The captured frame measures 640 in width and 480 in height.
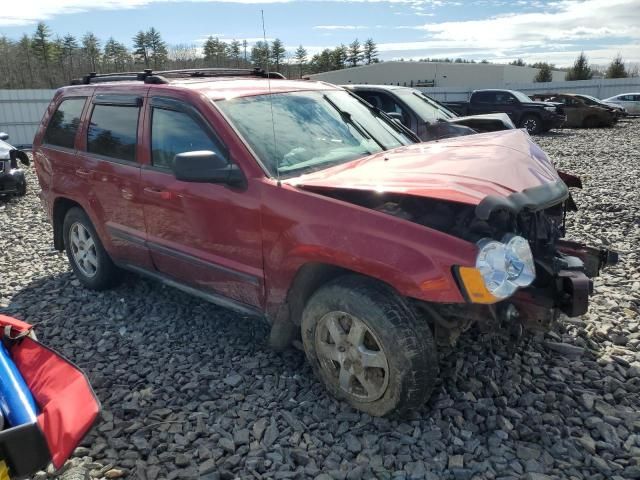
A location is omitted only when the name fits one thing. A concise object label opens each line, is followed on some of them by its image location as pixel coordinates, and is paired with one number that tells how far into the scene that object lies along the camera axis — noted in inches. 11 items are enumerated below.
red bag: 83.0
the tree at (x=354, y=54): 3097.9
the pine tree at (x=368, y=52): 3122.5
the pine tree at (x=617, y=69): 1635.1
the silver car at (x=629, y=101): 1042.7
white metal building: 2327.8
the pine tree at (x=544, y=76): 1956.2
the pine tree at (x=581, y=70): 1737.6
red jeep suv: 103.0
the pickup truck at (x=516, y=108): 745.0
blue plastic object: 87.7
